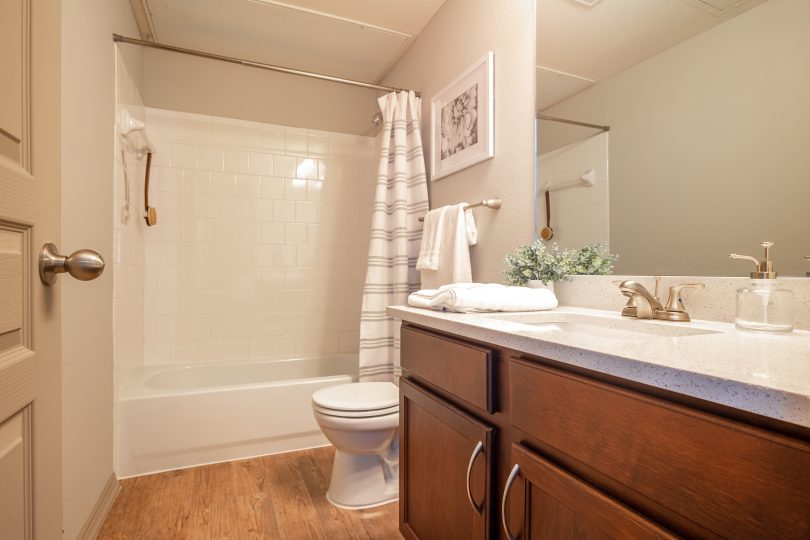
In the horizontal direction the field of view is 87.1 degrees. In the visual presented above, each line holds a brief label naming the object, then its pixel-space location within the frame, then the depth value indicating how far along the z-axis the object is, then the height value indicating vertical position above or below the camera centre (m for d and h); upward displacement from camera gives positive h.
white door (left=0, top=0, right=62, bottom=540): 0.51 -0.01
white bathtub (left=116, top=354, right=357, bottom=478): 1.95 -0.73
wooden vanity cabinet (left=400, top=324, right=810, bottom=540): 0.42 -0.25
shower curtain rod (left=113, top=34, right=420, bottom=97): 1.85 +1.02
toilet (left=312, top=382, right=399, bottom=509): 1.62 -0.66
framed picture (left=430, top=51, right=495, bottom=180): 1.76 +0.67
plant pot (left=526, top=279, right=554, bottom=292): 1.39 -0.05
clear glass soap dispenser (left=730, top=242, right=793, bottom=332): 0.81 -0.07
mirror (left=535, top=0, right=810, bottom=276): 0.89 +0.36
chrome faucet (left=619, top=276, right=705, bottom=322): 1.02 -0.09
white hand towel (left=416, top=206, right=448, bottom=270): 1.86 +0.13
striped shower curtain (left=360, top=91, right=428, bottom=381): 2.19 +0.18
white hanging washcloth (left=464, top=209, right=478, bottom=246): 1.82 +0.17
